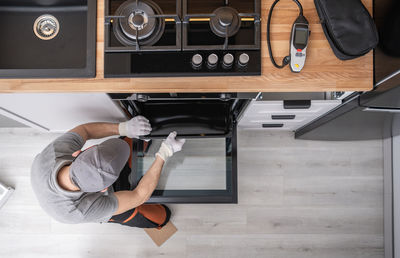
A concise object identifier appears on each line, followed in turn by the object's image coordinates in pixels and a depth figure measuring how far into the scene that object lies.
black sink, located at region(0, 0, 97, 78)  1.13
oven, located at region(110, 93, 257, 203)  1.25
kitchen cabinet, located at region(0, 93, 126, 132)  1.20
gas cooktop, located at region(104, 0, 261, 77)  0.93
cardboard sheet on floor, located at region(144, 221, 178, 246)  1.89
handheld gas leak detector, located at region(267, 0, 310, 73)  0.91
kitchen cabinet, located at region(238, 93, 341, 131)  1.07
